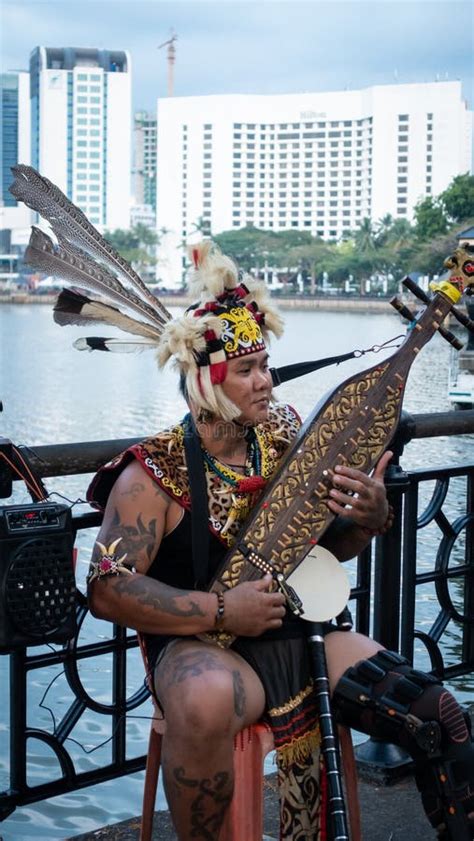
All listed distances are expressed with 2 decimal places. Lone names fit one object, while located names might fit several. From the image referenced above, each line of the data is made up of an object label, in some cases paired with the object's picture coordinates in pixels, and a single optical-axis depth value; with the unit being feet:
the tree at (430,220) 342.44
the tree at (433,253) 307.99
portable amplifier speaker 7.84
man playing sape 7.60
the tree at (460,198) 323.98
